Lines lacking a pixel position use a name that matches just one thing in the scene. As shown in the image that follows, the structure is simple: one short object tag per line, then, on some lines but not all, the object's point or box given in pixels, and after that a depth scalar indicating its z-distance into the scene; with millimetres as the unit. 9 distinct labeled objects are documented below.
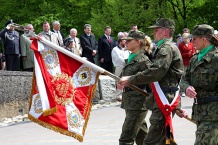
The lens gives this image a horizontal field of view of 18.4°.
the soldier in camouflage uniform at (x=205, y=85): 7984
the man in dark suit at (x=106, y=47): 20784
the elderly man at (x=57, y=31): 19216
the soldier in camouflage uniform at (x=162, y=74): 8945
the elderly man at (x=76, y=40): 19344
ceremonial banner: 9641
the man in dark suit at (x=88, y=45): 19947
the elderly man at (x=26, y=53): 18828
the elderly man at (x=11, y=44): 18625
